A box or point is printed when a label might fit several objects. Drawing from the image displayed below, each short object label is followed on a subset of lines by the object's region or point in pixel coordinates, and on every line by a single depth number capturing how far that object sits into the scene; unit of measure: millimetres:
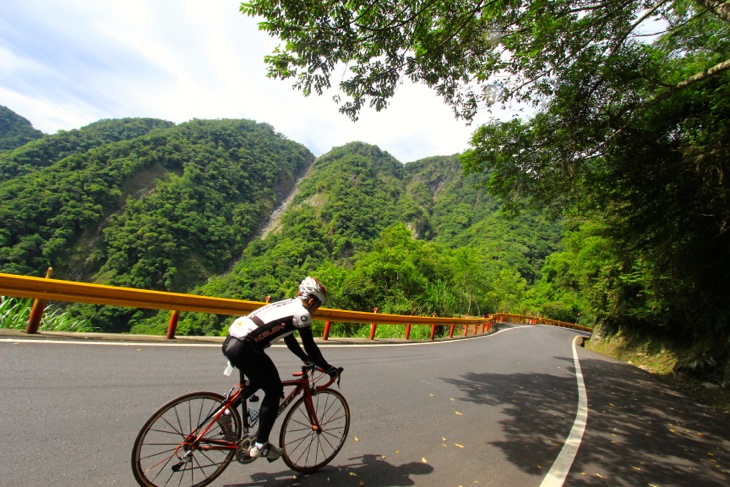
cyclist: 2676
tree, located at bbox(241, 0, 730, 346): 5608
